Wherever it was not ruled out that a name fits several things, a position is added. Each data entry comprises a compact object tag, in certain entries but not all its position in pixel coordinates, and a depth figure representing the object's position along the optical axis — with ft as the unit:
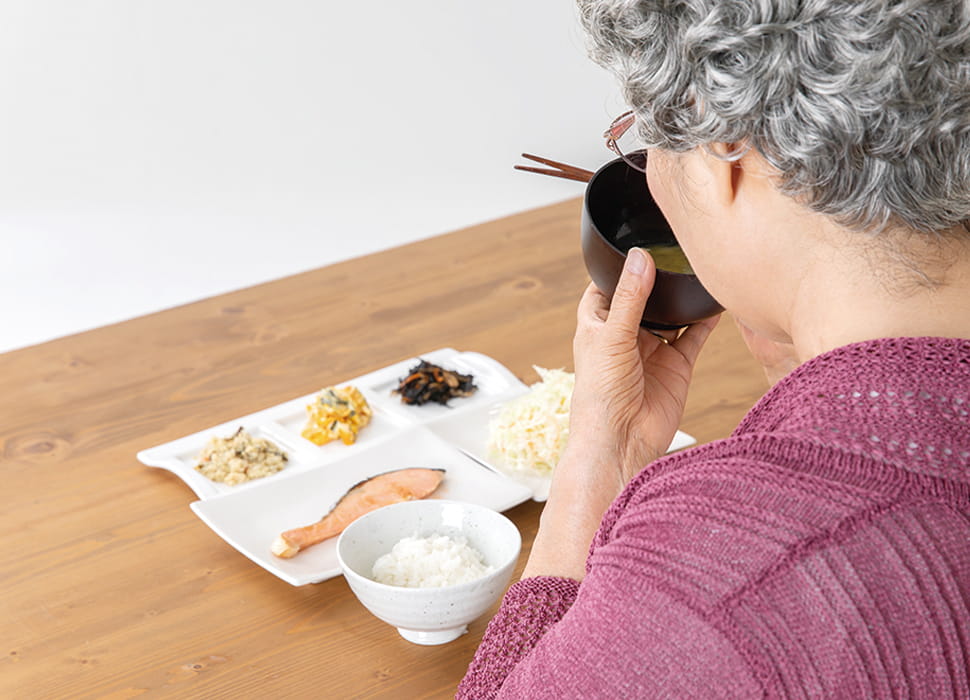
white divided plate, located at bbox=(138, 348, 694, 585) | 4.54
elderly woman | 2.33
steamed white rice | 3.93
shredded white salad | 4.91
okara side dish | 4.96
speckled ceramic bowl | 3.76
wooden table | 3.85
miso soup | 4.17
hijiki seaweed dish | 5.58
